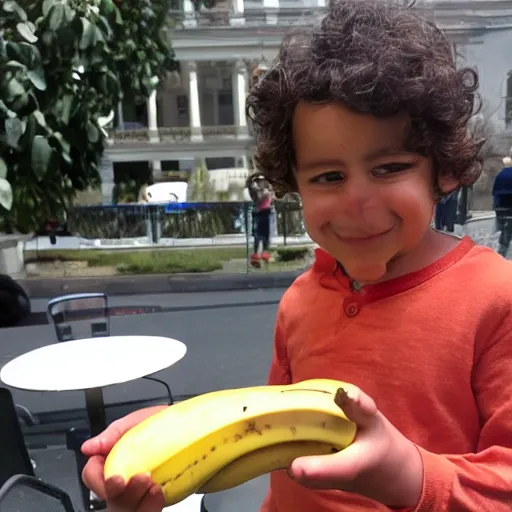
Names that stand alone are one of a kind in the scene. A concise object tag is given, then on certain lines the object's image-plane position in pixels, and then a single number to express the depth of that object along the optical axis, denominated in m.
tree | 2.35
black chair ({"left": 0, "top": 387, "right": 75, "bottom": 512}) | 2.17
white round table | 2.46
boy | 0.71
